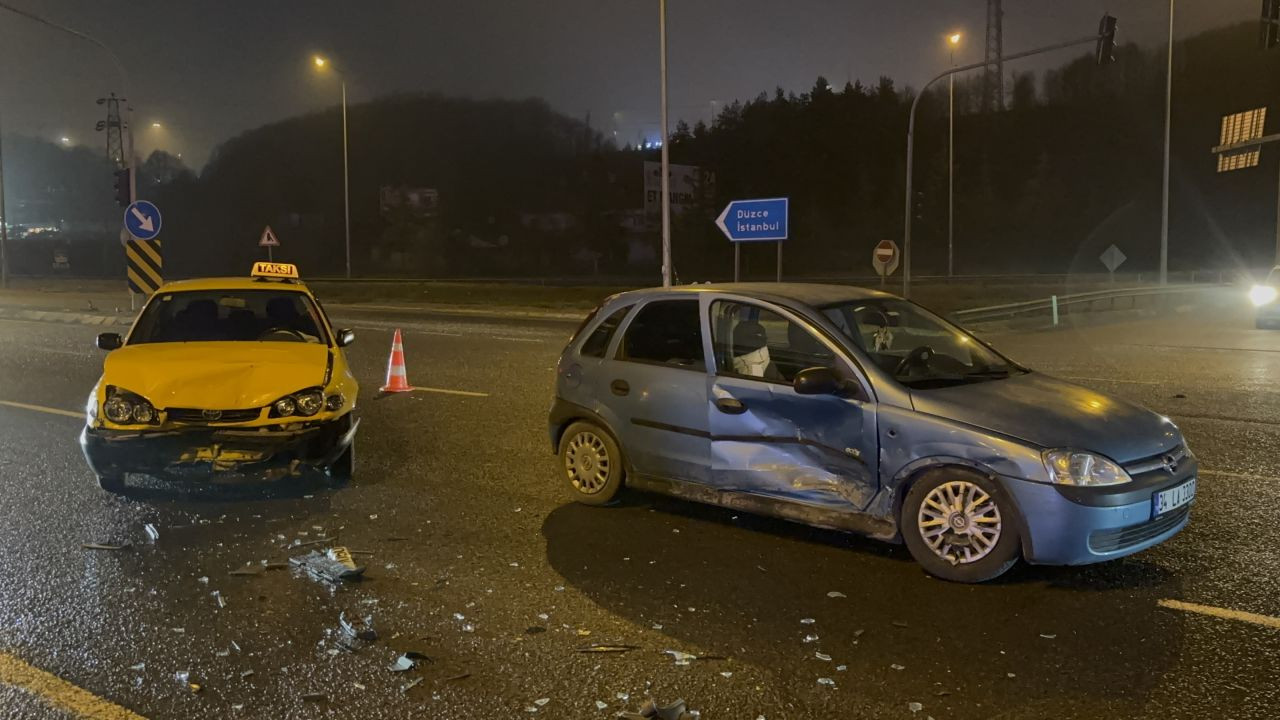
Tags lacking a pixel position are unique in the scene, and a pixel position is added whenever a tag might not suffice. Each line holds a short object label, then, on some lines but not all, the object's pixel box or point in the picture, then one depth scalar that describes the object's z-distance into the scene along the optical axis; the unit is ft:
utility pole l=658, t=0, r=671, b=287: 76.18
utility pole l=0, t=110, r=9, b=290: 143.13
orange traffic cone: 39.73
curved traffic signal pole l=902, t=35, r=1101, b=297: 72.12
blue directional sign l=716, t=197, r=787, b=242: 77.36
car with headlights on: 69.82
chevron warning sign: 56.34
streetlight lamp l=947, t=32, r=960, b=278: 144.56
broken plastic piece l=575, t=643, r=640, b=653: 13.65
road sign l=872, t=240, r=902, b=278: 81.30
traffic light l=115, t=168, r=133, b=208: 69.36
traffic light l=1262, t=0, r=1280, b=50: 62.18
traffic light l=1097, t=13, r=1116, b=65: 67.21
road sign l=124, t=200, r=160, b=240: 57.00
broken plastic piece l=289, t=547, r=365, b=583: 16.95
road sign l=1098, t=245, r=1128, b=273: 99.96
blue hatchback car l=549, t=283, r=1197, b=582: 15.44
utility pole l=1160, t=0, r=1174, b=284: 108.58
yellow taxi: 20.90
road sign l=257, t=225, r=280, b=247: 102.25
